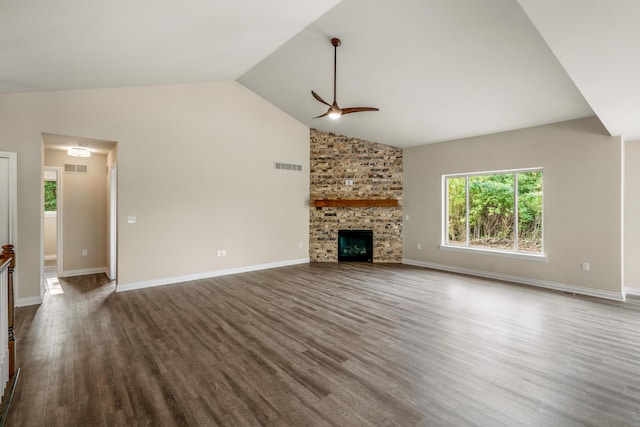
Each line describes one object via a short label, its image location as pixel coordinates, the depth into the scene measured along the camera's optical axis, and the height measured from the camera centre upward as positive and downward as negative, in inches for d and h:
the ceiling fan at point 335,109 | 157.7 +58.0
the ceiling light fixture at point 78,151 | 205.1 +42.6
